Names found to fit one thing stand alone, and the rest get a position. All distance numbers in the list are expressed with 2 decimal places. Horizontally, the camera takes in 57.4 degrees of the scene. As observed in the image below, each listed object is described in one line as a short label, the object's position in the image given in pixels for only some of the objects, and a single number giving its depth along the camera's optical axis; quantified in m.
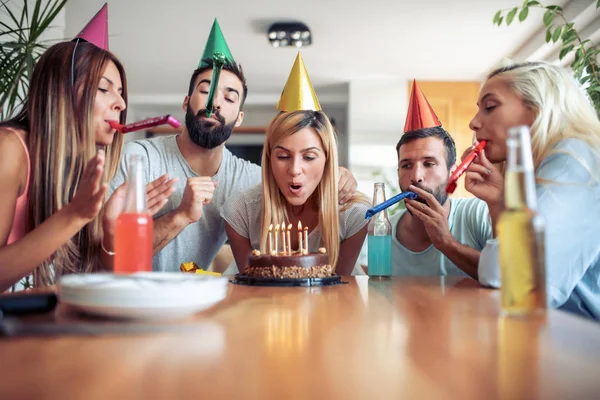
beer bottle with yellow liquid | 0.70
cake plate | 1.29
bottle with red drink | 0.98
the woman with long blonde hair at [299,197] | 1.97
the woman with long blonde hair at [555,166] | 1.29
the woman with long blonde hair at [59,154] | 1.38
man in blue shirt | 2.04
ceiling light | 4.38
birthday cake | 1.33
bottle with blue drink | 1.62
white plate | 0.66
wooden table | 0.44
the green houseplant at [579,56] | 2.59
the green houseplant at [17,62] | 2.42
